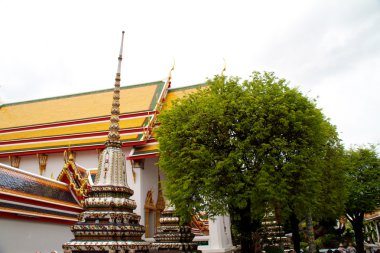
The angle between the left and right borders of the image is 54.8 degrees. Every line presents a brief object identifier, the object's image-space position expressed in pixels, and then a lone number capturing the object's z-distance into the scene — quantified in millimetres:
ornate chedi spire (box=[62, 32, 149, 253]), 6238
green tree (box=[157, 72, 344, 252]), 10250
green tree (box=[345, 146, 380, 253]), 20969
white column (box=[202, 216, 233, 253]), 14990
